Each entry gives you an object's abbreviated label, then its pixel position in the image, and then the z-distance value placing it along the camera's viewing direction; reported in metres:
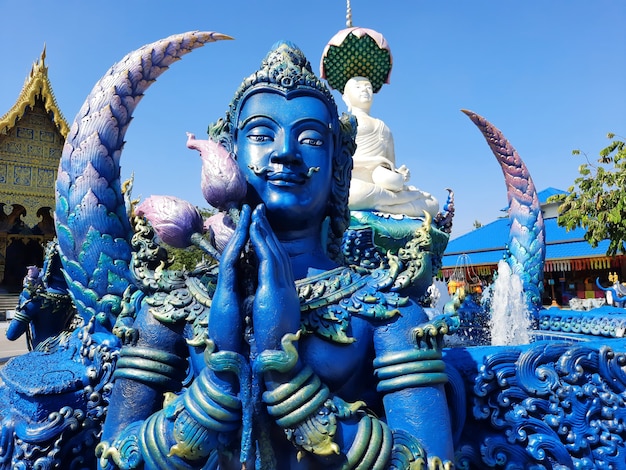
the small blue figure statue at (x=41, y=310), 3.90
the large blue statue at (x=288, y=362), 1.36
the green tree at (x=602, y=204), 11.59
